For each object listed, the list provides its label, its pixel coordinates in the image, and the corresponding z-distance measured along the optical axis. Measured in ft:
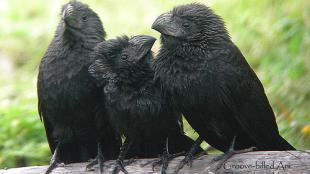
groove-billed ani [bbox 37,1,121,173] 33.12
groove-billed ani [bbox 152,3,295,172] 30.42
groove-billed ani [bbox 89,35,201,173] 31.68
